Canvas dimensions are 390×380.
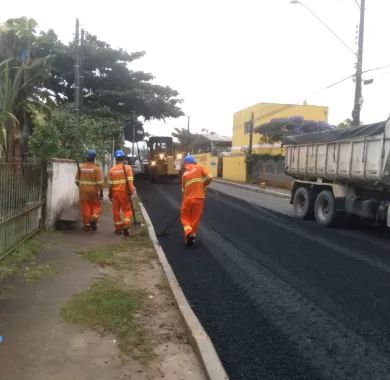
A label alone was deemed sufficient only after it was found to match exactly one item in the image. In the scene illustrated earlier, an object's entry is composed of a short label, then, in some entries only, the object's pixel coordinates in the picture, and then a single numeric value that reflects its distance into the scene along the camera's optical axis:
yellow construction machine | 29.03
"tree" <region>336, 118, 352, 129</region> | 44.93
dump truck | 10.50
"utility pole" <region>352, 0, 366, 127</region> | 18.55
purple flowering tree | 29.39
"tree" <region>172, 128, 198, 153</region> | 68.06
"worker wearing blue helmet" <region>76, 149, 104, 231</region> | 9.70
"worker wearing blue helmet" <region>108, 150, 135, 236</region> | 9.49
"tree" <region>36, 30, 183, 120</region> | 26.86
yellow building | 42.72
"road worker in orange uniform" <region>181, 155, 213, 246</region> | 9.00
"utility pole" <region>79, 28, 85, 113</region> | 20.27
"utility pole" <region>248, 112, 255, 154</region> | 35.52
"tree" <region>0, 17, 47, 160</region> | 11.25
